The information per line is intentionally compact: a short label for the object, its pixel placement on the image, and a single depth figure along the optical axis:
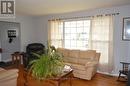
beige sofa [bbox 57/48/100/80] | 2.75
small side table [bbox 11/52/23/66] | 3.88
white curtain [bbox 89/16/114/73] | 3.04
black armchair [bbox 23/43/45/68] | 4.09
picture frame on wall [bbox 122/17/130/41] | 2.87
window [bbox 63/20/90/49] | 3.54
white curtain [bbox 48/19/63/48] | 3.94
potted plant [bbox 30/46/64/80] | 1.24
